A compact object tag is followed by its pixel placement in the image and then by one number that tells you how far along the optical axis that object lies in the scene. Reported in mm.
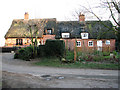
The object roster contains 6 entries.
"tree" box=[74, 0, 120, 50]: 11486
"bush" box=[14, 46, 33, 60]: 15893
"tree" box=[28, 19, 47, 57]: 16566
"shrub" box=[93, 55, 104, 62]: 14464
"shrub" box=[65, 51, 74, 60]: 14688
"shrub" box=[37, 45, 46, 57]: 15745
